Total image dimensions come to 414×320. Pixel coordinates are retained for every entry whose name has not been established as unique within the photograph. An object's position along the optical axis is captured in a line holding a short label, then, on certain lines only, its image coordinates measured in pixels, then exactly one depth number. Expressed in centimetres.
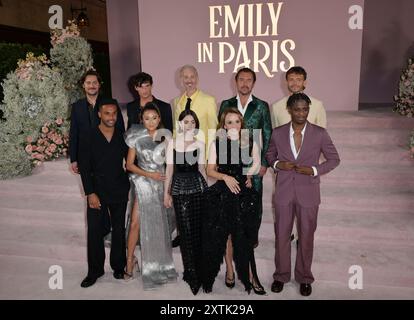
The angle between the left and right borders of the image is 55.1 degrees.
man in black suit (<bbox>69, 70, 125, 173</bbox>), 421
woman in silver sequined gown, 379
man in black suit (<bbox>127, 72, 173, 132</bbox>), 410
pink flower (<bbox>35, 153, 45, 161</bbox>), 645
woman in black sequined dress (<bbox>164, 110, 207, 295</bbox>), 359
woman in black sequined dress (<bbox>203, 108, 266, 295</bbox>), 350
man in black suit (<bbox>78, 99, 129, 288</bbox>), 376
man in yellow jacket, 416
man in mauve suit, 341
